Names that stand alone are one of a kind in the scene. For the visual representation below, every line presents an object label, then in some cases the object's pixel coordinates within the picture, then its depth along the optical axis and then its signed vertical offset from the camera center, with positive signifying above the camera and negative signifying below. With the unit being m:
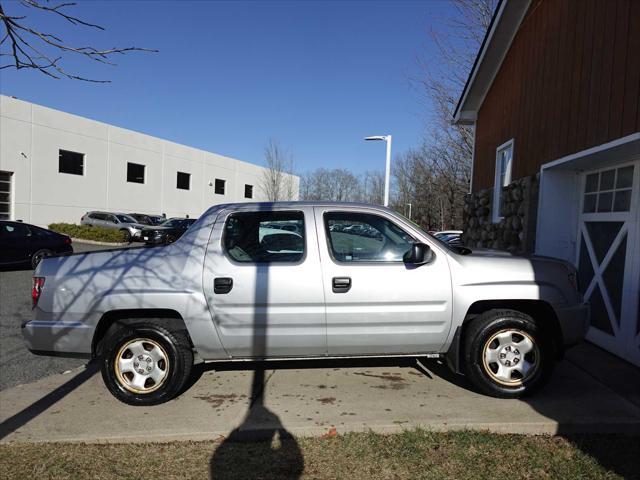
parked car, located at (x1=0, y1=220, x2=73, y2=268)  12.78 -0.95
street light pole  17.41 +2.35
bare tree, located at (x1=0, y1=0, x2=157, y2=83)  2.93 +1.19
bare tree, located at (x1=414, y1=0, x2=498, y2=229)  22.20 +3.82
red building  5.24 +1.30
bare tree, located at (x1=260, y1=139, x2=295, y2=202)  38.00 +3.49
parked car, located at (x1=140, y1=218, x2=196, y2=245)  22.68 -0.64
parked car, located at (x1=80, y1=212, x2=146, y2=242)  25.23 -0.42
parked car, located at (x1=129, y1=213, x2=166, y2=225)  28.60 -0.18
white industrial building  24.81 +3.08
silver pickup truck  4.04 -0.76
